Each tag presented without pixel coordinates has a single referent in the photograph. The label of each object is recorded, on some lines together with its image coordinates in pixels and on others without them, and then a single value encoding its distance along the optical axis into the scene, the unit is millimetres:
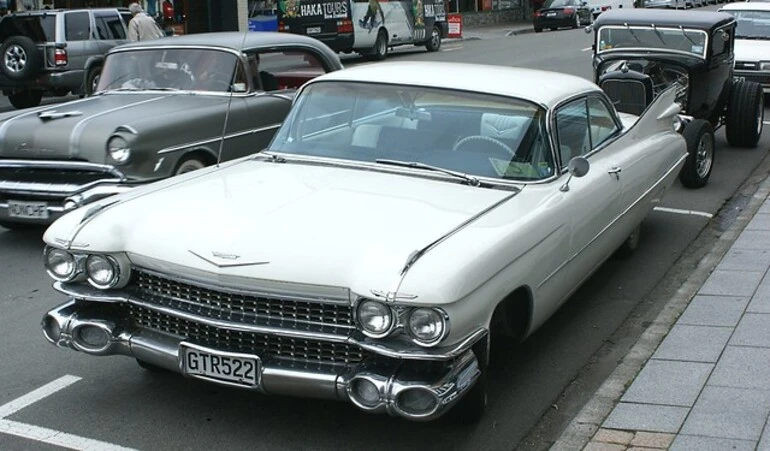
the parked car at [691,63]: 11625
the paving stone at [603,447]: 4820
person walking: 18750
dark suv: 17469
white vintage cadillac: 4512
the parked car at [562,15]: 38438
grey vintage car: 8328
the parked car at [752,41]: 15695
